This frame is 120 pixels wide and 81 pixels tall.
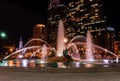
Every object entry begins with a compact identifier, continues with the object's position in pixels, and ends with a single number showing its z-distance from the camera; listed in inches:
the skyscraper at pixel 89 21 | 6998.0
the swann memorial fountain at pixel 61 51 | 1610.5
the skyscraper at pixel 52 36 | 6243.1
